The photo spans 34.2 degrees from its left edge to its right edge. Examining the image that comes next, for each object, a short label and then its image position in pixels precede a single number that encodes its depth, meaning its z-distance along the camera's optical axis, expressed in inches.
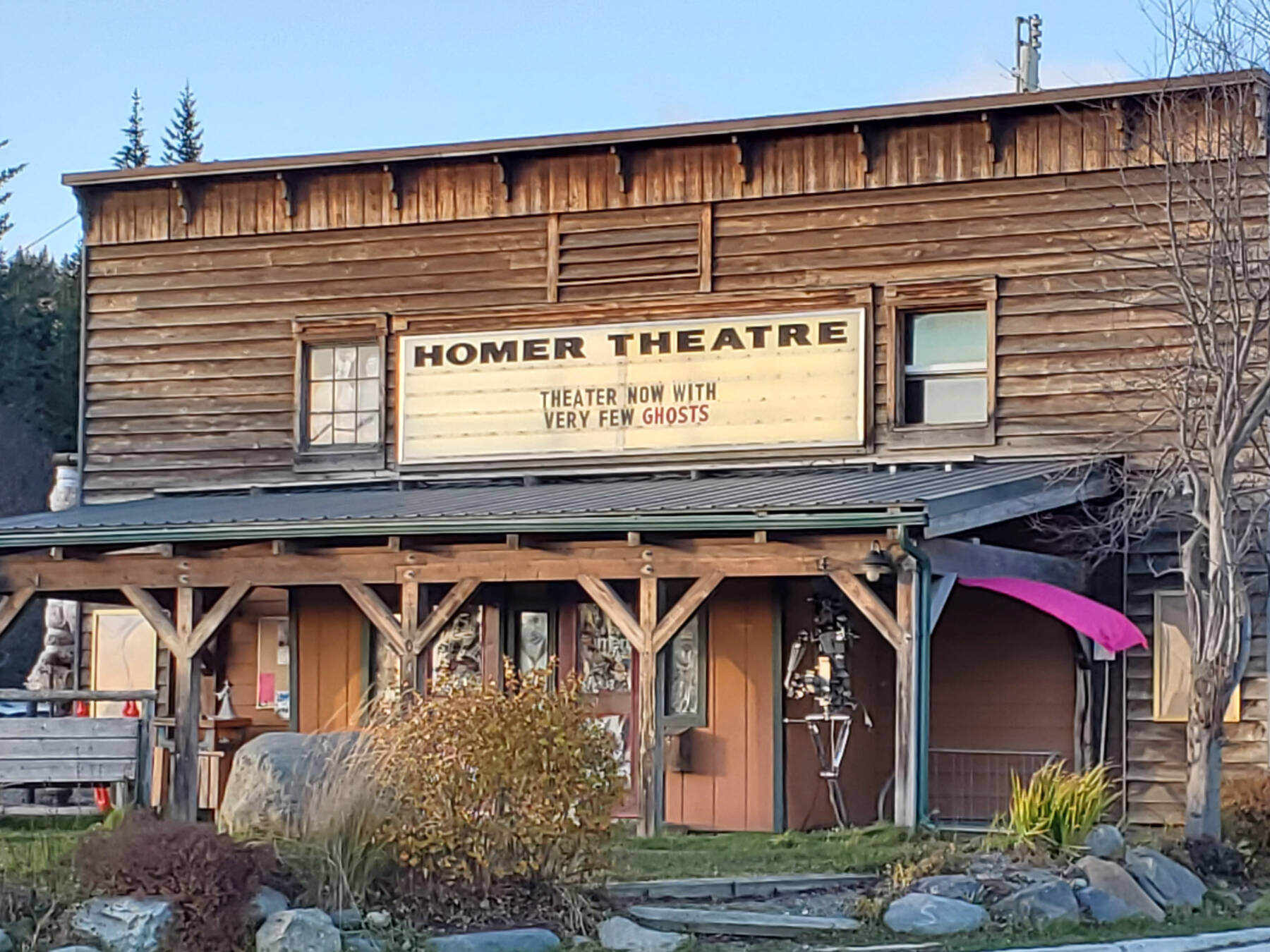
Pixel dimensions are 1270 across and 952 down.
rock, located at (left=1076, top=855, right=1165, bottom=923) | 501.0
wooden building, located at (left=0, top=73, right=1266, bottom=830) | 689.6
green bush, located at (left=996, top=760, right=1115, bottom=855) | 538.3
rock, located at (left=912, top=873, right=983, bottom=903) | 489.4
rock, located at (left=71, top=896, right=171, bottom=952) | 417.4
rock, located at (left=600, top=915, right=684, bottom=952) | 444.8
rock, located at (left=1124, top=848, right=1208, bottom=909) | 515.8
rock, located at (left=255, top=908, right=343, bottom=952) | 414.0
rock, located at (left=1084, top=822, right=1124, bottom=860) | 533.6
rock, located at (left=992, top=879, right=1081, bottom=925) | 481.1
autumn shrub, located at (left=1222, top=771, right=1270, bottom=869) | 599.2
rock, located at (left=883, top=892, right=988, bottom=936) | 469.1
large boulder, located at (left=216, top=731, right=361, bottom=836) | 494.3
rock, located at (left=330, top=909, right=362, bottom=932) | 436.5
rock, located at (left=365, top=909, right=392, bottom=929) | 440.5
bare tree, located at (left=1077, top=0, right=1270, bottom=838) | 606.9
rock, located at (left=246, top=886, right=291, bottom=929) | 427.8
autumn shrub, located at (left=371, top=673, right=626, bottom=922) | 461.1
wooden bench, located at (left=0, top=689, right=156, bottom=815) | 716.0
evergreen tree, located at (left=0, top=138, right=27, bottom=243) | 2304.4
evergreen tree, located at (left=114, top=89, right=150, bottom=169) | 2972.4
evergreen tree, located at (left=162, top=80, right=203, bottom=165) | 2962.6
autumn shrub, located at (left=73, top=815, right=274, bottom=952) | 420.8
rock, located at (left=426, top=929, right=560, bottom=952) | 432.1
